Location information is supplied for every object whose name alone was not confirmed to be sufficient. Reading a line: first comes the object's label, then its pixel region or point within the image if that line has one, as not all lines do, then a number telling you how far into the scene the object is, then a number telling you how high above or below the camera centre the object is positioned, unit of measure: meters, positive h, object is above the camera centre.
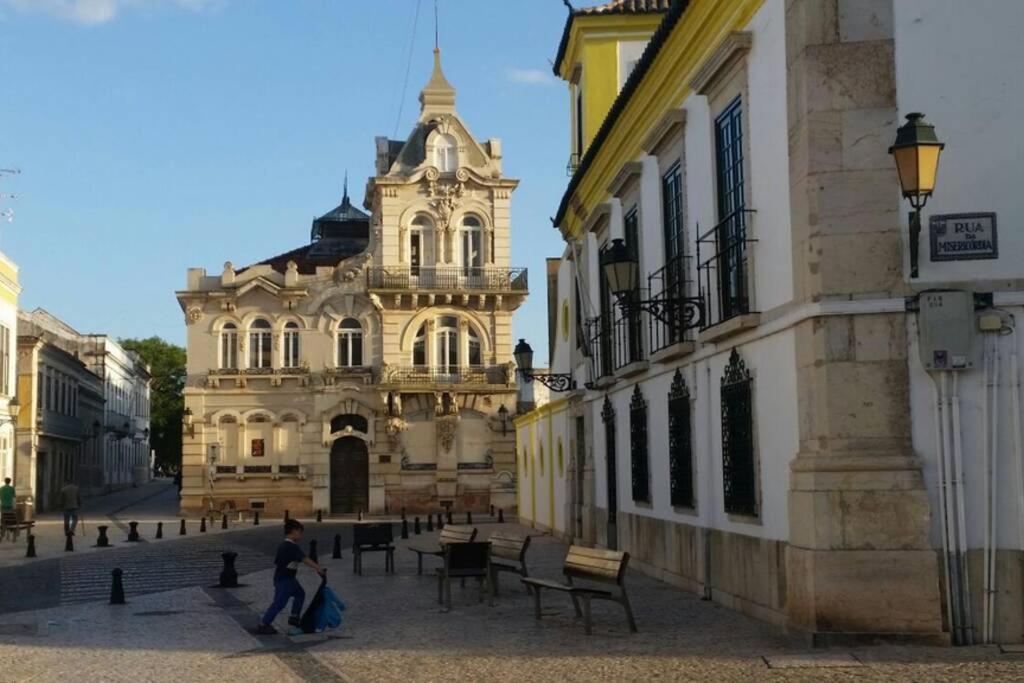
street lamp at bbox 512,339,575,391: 24.66 +1.76
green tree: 105.75 +6.76
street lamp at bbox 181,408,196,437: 44.50 +1.50
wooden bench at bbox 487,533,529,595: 15.66 -1.15
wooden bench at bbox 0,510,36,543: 30.52 -1.32
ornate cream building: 44.97 +3.34
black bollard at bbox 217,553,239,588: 18.19 -1.54
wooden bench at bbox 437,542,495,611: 15.01 -1.21
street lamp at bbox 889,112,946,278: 10.14 +2.33
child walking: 12.67 -1.15
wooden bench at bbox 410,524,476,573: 18.89 -1.11
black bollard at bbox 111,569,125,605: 16.06 -1.53
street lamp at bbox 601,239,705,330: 14.98 +1.92
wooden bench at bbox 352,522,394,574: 20.31 -1.24
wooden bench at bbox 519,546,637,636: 11.98 -1.13
